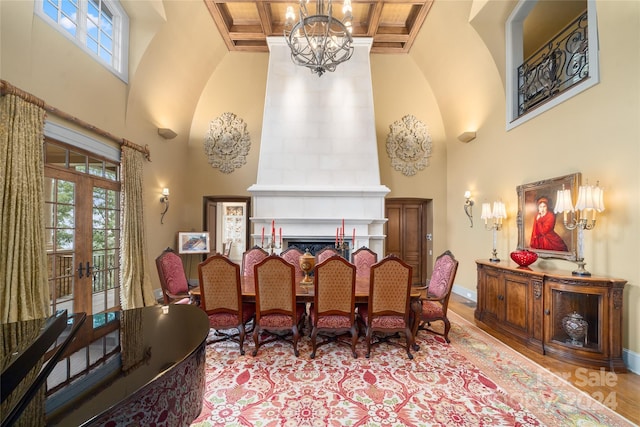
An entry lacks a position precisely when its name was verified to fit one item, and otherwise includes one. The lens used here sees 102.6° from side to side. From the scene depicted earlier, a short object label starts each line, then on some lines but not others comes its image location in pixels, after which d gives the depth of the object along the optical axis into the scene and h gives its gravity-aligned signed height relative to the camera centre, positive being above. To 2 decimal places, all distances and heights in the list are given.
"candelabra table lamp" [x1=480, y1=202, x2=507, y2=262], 4.04 +0.01
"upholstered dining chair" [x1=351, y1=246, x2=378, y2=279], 3.86 -0.66
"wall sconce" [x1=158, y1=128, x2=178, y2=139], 4.91 +1.62
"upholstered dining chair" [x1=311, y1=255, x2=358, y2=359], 2.51 -0.82
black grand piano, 0.82 -0.63
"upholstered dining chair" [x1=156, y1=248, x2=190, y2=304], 2.97 -0.74
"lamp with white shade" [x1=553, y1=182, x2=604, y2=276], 2.56 +0.09
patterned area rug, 1.82 -1.44
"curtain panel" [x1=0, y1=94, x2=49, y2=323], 2.35 +0.02
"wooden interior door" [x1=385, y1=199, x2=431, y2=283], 6.30 -0.38
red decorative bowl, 3.12 -0.50
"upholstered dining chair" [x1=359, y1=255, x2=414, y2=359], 2.53 -0.83
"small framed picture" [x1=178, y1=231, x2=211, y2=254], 5.35 -0.56
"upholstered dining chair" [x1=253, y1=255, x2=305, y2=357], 2.53 -0.83
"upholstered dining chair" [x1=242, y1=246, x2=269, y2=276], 3.81 -0.62
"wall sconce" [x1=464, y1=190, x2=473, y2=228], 5.11 +0.23
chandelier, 2.62 +2.00
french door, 3.00 -0.17
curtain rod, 2.36 +1.17
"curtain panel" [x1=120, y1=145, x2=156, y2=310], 4.00 -0.40
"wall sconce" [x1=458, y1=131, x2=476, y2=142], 5.00 +1.59
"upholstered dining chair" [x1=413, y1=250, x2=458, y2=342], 2.93 -0.91
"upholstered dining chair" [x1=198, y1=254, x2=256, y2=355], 2.59 -0.79
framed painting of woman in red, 2.99 -0.07
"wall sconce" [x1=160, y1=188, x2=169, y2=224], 5.06 +0.32
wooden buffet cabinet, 2.36 -1.01
